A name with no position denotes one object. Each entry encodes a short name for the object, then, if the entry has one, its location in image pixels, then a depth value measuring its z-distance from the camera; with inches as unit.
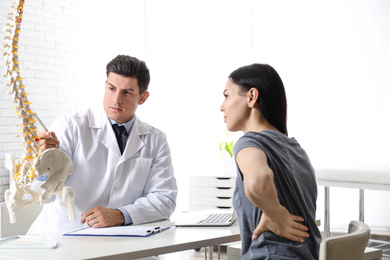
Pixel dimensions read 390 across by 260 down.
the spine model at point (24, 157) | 92.6
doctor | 121.5
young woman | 87.6
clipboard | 105.1
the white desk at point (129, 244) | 95.7
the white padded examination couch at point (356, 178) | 157.9
